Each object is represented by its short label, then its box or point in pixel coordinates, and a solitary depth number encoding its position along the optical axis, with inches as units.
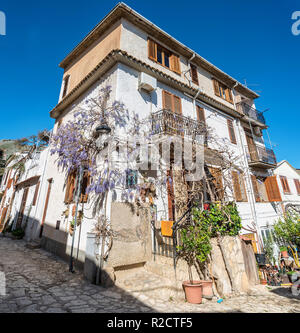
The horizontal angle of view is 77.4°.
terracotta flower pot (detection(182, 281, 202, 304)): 167.9
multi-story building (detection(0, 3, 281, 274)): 276.1
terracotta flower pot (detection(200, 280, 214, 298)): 181.6
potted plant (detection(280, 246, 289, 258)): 414.9
